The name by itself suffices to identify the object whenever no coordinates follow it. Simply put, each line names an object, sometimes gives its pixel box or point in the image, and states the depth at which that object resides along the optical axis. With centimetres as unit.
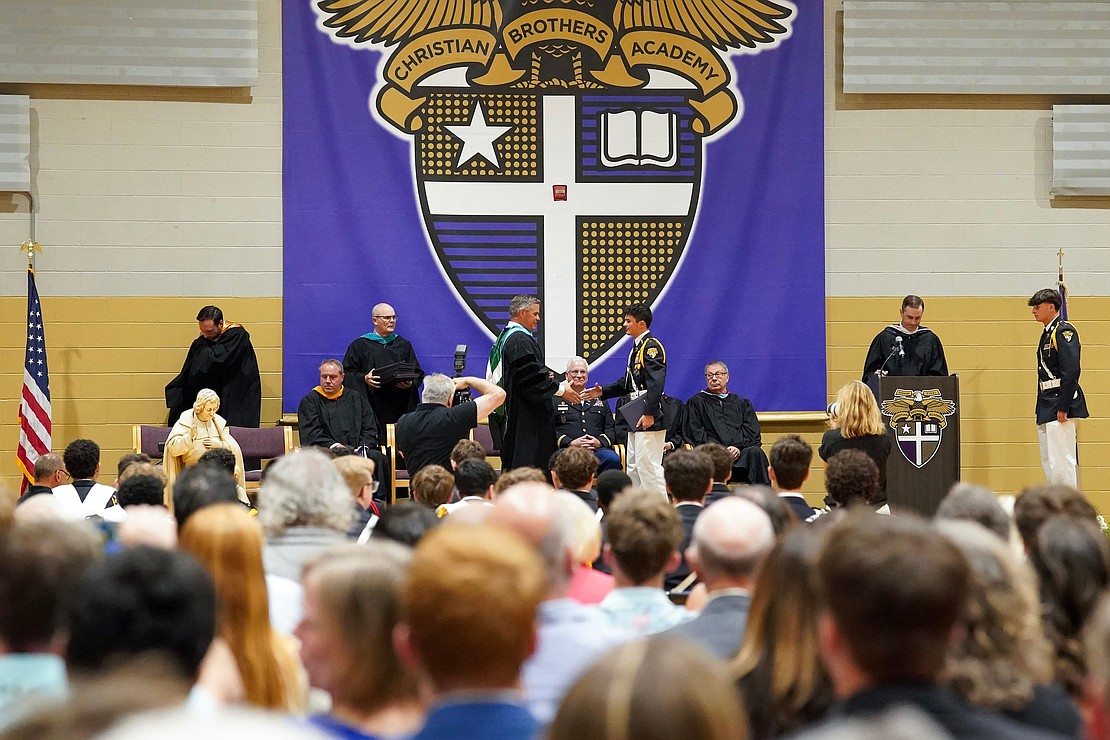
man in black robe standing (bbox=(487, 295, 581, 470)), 1544
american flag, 1791
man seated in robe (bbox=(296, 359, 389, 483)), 1827
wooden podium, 1764
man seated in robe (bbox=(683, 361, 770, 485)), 1898
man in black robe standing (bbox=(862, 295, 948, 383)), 1927
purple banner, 1955
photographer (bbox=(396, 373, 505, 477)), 1355
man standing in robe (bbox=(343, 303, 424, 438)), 1892
